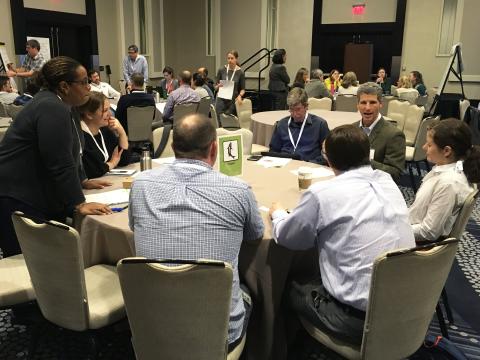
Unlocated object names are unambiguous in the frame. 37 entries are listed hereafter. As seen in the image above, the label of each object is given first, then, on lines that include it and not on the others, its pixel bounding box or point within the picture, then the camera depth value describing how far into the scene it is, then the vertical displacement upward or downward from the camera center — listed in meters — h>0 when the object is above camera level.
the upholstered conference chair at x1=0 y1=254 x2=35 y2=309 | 2.18 -1.04
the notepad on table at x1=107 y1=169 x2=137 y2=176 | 3.08 -0.73
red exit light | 12.32 +1.28
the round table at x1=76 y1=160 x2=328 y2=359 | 2.05 -0.91
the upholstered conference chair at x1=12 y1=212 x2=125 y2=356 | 1.80 -0.86
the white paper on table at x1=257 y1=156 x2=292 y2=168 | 3.32 -0.72
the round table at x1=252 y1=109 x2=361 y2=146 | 5.32 -0.71
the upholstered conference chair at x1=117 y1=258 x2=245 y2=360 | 1.49 -0.78
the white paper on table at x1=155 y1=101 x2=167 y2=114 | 6.96 -0.71
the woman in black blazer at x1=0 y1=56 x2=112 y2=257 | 2.24 -0.45
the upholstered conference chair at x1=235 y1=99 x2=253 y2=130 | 6.73 -0.75
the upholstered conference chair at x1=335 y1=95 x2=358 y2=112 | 7.57 -0.67
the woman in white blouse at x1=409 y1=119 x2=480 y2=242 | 2.32 -0.58
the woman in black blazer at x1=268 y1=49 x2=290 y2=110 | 8.62 -0.42
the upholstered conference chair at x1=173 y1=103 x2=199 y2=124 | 6.32 -0.67
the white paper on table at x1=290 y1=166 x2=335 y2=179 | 3.03 -0.72
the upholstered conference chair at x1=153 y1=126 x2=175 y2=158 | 3.85 -0.68
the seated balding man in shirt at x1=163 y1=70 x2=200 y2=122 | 6.48 -0.52
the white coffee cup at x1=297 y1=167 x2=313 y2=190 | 2.61 -0.64
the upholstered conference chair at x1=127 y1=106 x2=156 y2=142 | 5.76 -0.77
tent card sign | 2.66 -0.53
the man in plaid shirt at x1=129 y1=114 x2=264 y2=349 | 1.65 -0.52
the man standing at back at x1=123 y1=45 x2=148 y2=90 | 9.07 -0.15
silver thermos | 2.99 -0.63
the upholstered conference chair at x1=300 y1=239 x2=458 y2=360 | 1.64 -0.84
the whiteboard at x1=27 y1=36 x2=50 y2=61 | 9.58 +0.20
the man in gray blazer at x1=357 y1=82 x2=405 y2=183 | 3.42 -0.53
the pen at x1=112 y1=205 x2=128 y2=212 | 2.35 -0.73
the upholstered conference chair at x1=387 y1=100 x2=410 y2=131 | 6.42 -0.68
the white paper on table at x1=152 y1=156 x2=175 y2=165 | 3.37 -0.72
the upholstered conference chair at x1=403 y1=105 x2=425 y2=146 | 5.89 -0.75
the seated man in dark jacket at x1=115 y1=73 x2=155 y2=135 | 5.78 -0.53
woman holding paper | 7.59 -0.43
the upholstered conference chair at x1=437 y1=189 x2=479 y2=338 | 2.24 -0.71
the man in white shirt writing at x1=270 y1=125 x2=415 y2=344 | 1.76 -0.62
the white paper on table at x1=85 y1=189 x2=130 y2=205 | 2.48 -0.73
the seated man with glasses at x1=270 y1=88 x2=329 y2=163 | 3.98 -0.61
